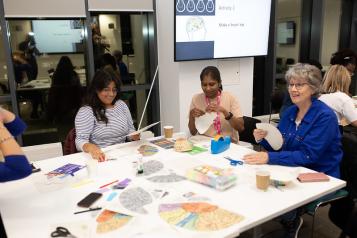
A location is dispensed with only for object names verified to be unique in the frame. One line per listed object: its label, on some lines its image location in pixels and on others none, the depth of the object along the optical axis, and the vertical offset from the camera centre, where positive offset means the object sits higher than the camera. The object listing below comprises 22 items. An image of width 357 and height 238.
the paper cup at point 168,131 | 2.52 -0.59
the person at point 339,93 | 2.94 -0.37
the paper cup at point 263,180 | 1.57 -0.61
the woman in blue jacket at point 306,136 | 1.89 -0.51
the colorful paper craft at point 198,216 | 1.29 -0.68
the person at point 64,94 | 3.71 -0.42
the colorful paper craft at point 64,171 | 1.85 -0.67
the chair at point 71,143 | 2.43 -0.65
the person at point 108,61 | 3.81 -0.04
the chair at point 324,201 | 1.92 -0.89
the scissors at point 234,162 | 1.95 -0.65
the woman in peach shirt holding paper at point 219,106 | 2.64 -0.44
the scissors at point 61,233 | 1.26 -0.69
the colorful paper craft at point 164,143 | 2.33 -0.65
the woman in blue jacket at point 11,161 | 1.43 -0.46
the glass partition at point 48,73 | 3.44 -0.16
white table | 1.29 -0.69
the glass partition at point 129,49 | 3.79 +0.11
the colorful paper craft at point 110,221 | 1.29 -0.69
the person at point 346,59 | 3.63 -0.06
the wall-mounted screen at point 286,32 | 4.96 +0.37
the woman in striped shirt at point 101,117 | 2.35 -0.45
